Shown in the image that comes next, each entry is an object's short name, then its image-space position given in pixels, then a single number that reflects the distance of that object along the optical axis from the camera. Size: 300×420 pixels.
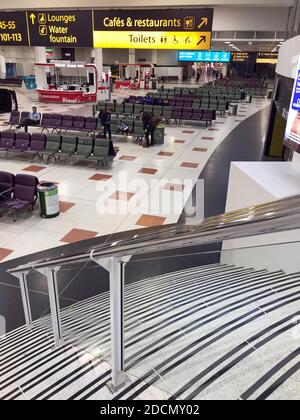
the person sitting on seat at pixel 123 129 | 14.18
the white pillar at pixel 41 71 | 26.05
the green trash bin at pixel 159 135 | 14.21
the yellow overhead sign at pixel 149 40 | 11.55
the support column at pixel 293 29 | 10.96
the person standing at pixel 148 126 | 13.31
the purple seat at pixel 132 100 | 20.92
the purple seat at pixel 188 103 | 21.34
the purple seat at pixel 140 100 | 20.74
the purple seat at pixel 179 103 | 21.31
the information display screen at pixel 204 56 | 28.49
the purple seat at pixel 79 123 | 14.23
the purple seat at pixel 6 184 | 7.41
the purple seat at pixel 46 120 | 14.68
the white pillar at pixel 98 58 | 25.69
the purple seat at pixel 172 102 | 21.30
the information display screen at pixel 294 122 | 4.83
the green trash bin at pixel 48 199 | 7.16
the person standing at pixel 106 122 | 13.37
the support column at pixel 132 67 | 41.56
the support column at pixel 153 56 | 48.78
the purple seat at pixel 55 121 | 14.50
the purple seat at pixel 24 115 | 15.31
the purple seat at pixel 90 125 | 14.14
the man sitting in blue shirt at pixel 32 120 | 14.13
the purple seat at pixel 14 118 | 15.14
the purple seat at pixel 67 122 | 14.40
